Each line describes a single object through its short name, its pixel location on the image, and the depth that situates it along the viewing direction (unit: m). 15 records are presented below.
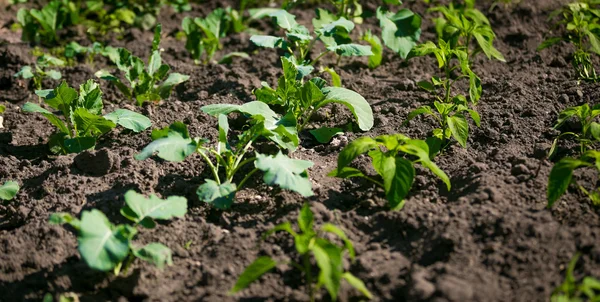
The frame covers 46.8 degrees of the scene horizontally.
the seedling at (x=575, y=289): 2.32
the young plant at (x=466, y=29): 4.19
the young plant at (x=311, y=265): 2.47
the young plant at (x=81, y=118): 3.59
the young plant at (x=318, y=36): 3.92
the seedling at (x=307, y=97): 3.63
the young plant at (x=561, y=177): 2.79
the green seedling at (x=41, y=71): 4.18
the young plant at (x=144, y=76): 4.10
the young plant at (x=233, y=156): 2.99
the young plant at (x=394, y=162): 3.01
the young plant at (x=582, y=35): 4.10
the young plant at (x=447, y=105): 3.45
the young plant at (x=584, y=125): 3.12
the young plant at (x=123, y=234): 2.60
